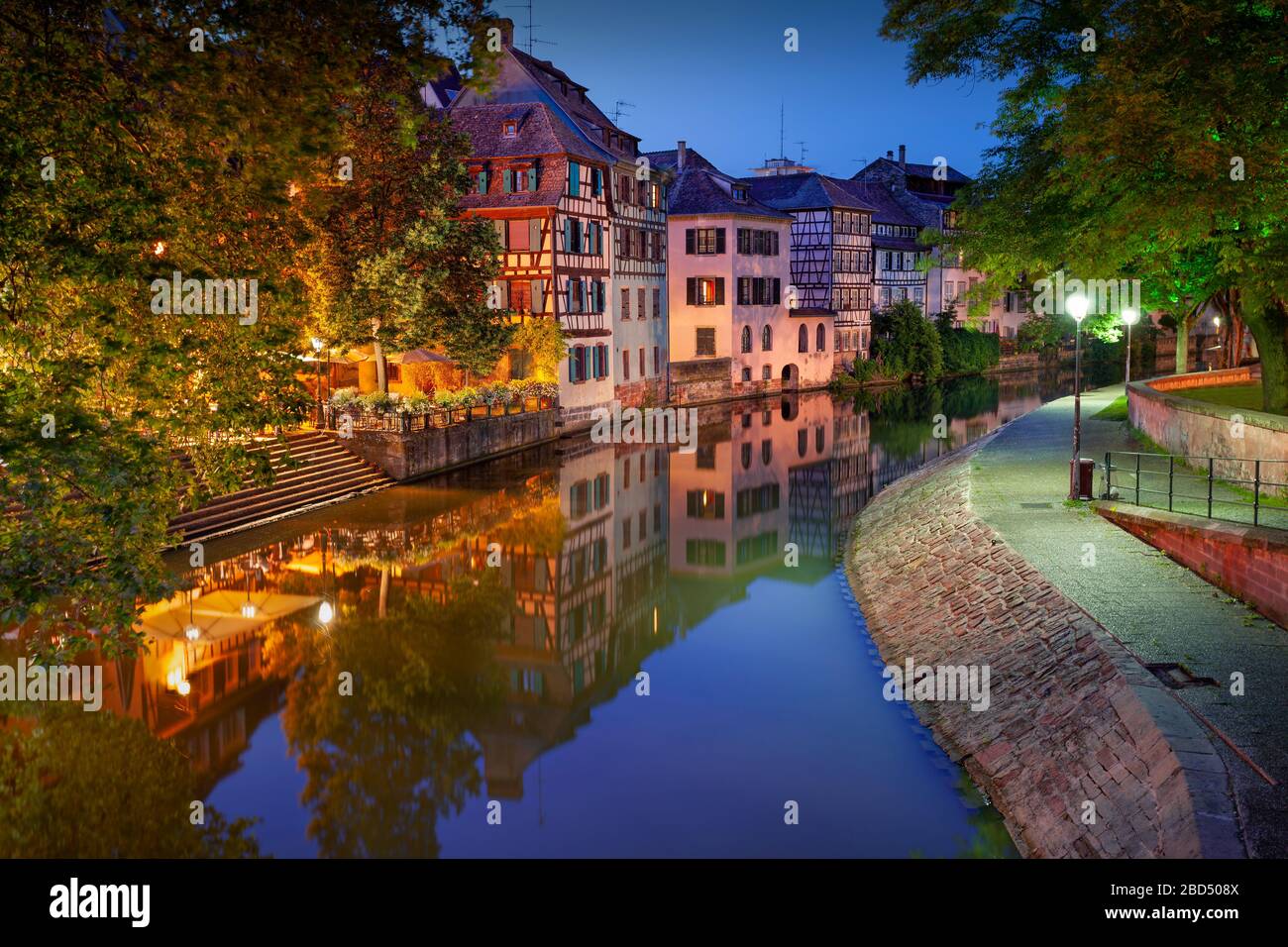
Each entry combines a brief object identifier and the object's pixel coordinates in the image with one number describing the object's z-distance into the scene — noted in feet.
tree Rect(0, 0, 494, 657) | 32.45
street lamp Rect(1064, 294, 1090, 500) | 73.15
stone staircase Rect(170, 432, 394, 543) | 83.92
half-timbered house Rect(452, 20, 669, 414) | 150.82
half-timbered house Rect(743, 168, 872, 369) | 222.69
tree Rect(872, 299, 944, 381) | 235.40
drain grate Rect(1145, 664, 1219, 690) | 40.34
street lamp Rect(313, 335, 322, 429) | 114.11
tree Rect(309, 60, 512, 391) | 109.50
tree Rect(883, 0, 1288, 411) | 56.34
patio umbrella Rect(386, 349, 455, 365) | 125.59
